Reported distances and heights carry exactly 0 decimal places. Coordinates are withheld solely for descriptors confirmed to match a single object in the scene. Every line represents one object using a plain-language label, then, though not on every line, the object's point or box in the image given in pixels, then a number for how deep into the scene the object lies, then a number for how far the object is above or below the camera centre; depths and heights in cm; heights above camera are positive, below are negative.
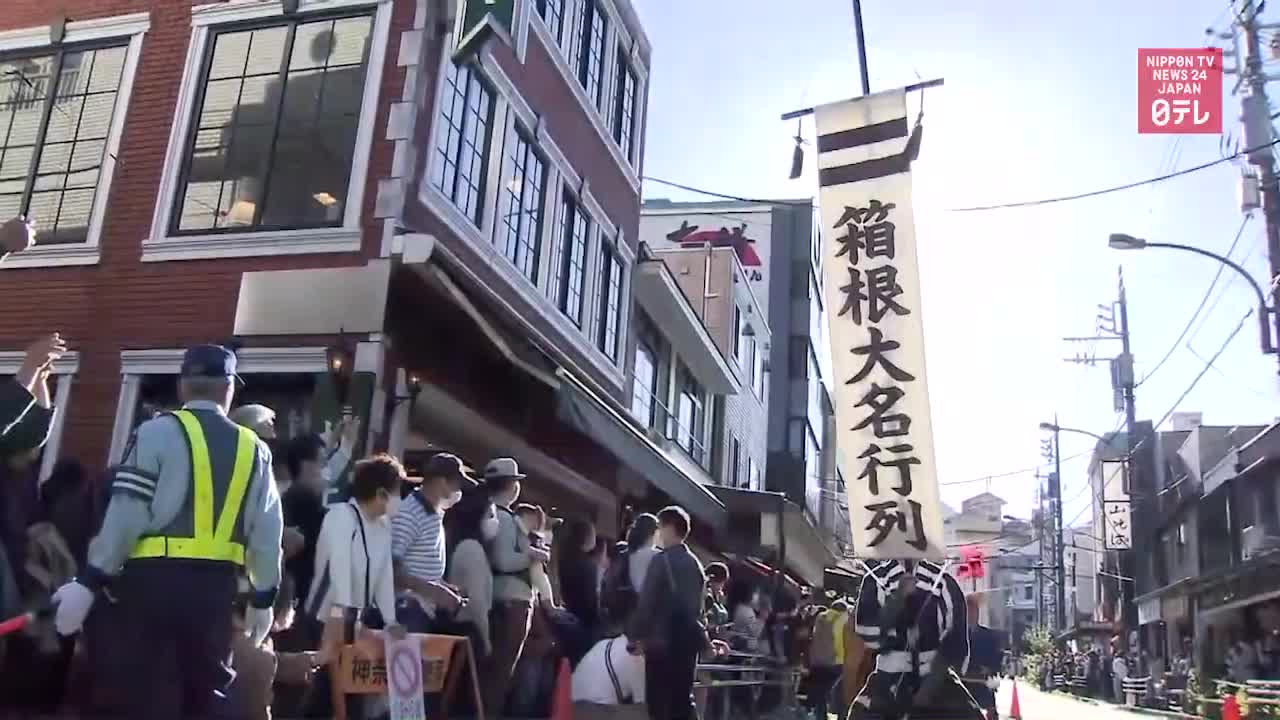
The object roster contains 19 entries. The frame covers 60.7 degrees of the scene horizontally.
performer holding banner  746 +217
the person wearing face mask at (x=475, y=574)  714 +42
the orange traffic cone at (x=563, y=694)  722 -30
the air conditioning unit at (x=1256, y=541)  2398 +340
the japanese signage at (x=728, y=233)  3728 +1420
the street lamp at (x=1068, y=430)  3231 +723
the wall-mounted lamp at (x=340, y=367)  951 +223
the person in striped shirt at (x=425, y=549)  659 +52
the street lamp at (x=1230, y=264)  1628 +683
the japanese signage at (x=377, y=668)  570 -17
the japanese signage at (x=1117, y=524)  3397 +481
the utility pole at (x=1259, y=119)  1678 +888
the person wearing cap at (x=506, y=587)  750 +38
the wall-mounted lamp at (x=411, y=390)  987 +217
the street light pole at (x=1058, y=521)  4759 +687
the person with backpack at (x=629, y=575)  875 +60
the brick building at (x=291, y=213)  989 +402
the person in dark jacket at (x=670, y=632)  792 +16
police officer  407 +21
